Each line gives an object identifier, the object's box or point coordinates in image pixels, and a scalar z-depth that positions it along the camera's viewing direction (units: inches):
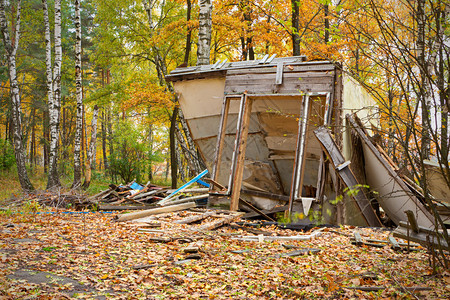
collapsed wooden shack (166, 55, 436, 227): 358.4
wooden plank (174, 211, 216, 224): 327.6
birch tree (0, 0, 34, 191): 606.2
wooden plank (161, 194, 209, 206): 409.2
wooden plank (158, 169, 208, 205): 434.6
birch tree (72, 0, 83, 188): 627.2
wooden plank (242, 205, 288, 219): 377.8
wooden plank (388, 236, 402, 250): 253.1
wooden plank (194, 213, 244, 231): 308.3
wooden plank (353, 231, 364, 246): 267.6
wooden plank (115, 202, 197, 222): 338.2
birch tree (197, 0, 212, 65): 494.3
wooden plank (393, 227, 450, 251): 193.6
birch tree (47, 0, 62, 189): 617.9
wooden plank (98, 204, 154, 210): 411.2
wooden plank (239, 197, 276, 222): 381.1
